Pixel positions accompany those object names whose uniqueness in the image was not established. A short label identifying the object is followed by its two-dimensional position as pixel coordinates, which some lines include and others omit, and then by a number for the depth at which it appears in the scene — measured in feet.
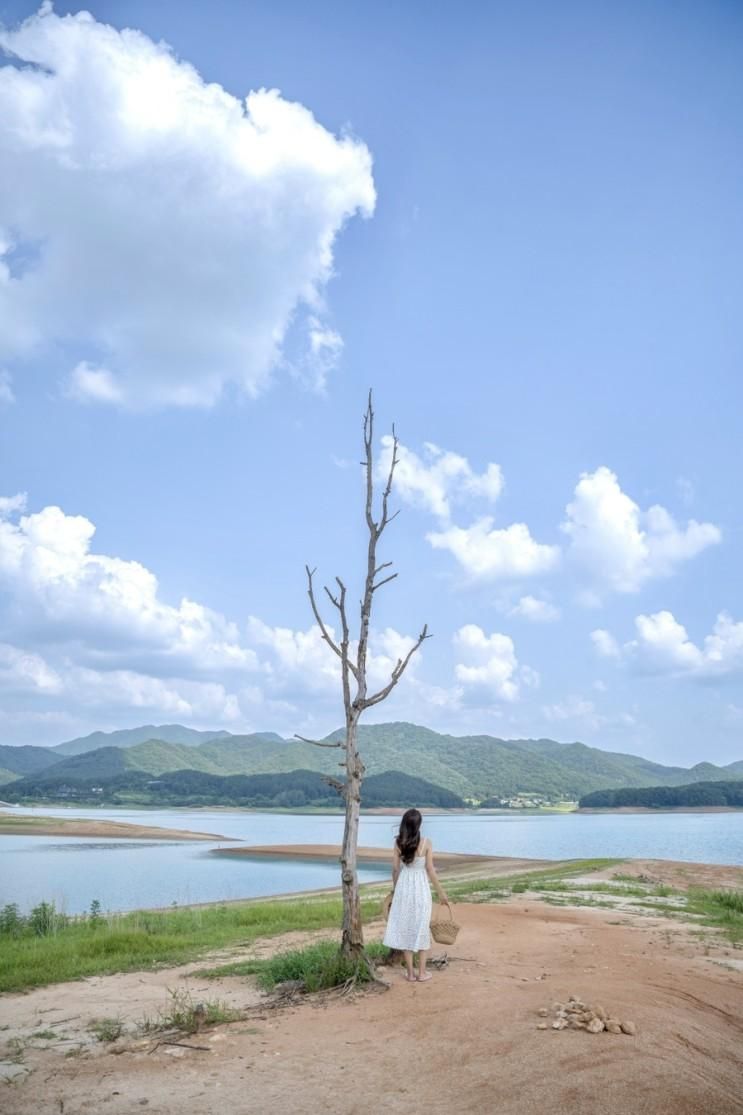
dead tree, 31.86
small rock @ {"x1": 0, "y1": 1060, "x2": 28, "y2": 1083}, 22.61
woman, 31.24
